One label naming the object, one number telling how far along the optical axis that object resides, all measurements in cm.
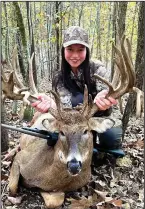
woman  231
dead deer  197
